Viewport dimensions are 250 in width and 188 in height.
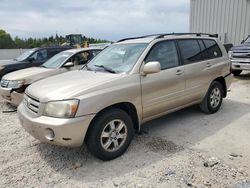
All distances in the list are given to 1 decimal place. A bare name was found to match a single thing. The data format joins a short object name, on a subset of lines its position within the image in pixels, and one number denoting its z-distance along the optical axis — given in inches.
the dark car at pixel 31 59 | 247.7
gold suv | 99.6
